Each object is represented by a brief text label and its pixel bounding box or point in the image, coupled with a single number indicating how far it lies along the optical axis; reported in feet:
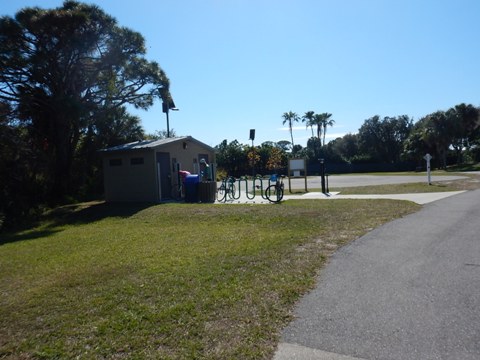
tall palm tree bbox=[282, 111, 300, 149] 254.31
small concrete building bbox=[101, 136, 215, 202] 59.11
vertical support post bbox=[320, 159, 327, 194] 64.83
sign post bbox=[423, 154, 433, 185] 74.17
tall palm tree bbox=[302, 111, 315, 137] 248.52
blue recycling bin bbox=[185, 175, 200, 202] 56.44
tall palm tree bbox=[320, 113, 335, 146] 246.88
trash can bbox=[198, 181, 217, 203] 56.18
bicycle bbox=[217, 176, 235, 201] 59.82
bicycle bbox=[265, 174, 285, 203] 50.53
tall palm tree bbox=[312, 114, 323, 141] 247.09
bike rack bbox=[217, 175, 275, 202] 58.38
